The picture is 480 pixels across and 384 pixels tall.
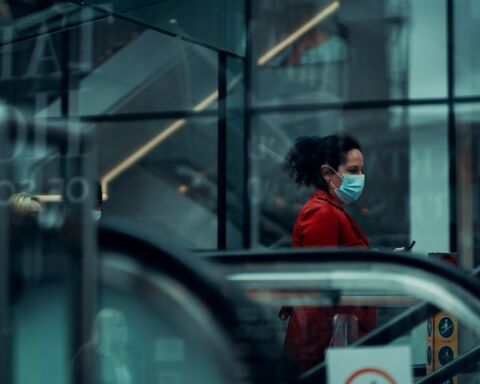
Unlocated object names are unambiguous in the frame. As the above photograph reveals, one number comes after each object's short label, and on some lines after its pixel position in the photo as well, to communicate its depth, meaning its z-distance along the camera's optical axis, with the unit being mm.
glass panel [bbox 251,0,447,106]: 10922
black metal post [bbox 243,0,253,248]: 10812
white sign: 2584
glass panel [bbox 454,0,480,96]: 10641
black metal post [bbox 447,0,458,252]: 10586
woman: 4555
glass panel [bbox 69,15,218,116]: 11000
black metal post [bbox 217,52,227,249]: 9570
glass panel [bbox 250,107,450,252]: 10719
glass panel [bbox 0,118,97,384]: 2213
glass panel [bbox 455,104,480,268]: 10539
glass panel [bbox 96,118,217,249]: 11453
